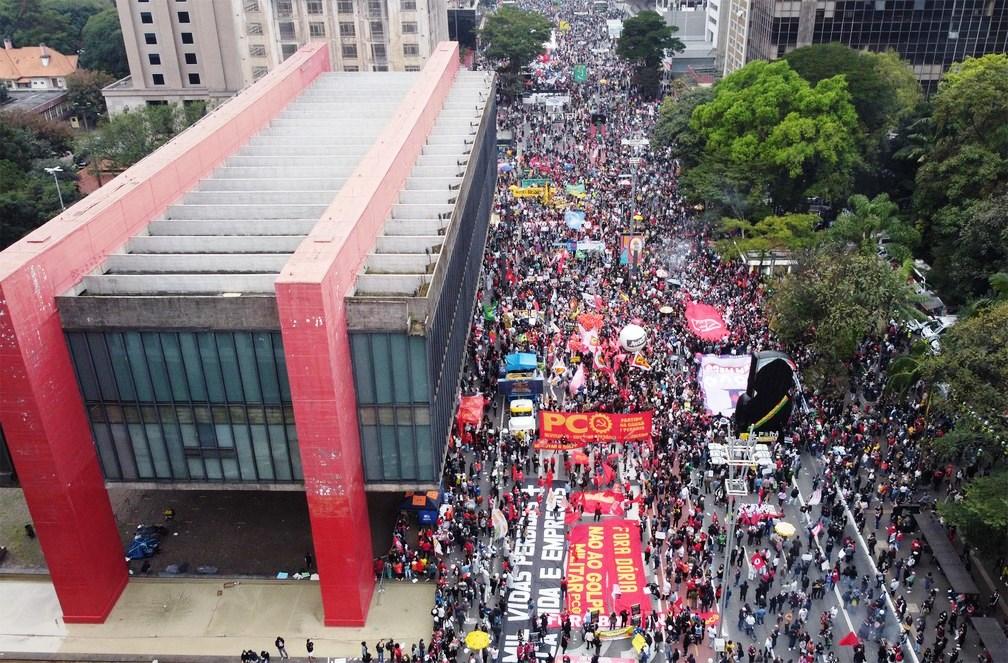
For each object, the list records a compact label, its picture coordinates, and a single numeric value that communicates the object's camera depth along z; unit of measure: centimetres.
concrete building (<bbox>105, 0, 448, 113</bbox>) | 7738
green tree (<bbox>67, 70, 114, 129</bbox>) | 9162
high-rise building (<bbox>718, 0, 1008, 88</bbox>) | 7506
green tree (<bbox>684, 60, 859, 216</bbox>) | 5450
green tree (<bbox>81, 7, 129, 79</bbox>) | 10244
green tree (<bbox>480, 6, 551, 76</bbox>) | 9656
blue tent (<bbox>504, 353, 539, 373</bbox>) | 4181
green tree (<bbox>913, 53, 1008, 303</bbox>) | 4800
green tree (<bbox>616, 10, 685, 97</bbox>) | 9619
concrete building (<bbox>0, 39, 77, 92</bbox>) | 10356
